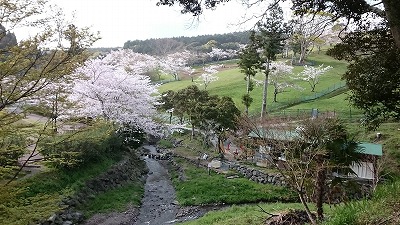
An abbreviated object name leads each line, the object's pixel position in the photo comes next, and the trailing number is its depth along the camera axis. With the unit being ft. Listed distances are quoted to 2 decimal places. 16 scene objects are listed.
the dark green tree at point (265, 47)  88.94
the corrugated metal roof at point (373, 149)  56.63
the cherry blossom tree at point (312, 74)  152.56
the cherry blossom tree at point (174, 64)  240.12
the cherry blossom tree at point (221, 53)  277.03
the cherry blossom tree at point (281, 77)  147.48
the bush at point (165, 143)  112.15
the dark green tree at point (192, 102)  89.40
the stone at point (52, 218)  44.99
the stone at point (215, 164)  77.24
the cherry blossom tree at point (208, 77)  187.66
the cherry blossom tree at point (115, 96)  75.87
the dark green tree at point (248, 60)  99.96
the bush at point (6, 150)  21.96
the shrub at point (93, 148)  57.78
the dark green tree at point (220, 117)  82.38
